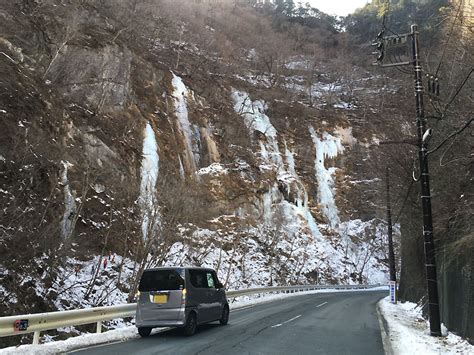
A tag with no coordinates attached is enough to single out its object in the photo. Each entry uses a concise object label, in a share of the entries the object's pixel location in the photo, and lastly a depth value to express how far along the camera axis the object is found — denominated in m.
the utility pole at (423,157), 11.82
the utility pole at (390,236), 24.42
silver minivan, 11.30
